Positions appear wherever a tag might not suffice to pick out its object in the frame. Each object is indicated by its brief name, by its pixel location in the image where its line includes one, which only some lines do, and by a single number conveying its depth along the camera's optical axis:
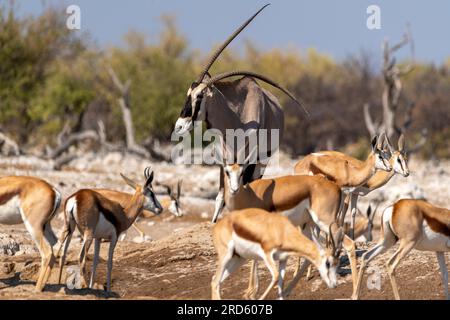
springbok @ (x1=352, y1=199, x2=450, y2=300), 18.06
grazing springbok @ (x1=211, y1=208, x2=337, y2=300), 16.06
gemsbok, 21.23
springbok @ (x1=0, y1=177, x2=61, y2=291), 18.59
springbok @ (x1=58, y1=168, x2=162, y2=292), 19.59
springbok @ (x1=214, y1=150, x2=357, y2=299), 18.89
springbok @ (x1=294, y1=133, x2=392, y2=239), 22.20
